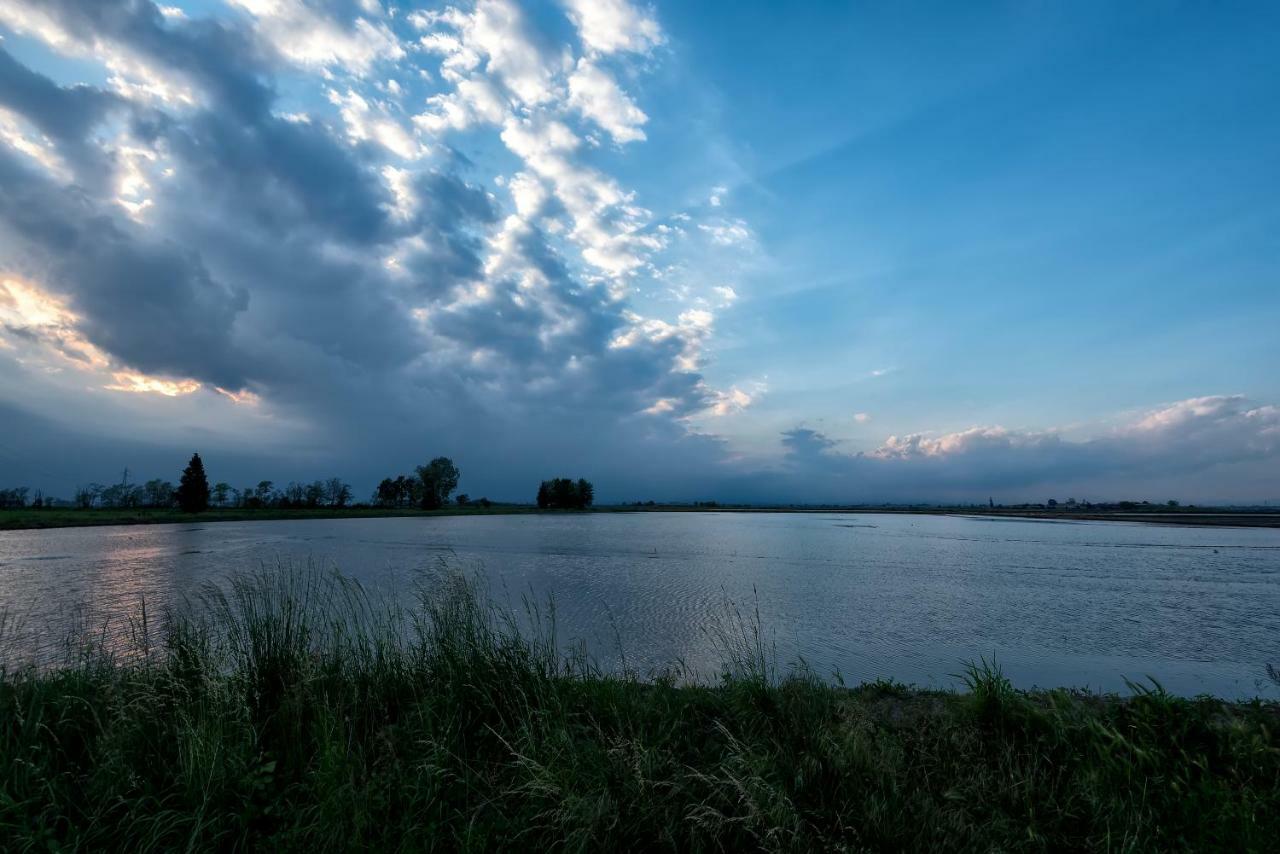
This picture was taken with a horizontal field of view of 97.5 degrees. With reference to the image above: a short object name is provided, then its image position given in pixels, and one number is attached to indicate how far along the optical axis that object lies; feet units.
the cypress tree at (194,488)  275.18
